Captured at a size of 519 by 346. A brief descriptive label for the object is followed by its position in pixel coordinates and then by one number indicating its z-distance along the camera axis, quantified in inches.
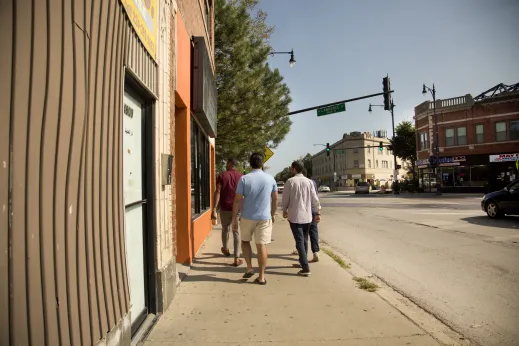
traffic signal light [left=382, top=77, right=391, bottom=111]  649.6
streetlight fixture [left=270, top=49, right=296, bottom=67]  752.9
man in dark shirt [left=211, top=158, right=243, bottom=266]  244.4
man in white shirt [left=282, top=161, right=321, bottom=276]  211.3
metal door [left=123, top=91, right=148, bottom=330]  124.7
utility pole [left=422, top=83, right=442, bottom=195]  1204.0
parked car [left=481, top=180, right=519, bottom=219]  455.4
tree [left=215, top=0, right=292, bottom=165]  555.5
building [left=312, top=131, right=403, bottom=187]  2755.9
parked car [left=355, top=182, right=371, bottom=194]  1636.3
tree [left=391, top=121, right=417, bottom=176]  1818.4
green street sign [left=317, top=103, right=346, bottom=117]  628.4
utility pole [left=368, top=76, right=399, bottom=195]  648.7
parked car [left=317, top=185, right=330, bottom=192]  2315.6
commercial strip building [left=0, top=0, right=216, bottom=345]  60.1
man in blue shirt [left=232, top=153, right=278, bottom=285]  189.9
